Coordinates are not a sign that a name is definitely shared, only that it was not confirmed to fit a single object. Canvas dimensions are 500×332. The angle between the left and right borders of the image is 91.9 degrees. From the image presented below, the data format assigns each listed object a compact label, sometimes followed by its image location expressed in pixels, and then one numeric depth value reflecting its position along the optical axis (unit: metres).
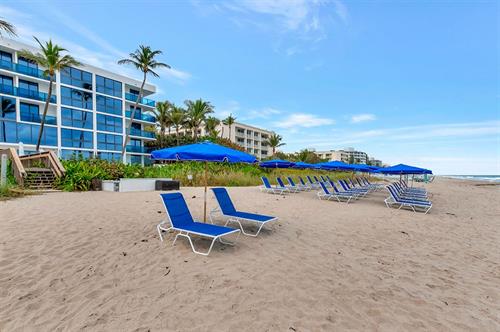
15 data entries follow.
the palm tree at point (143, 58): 25.84
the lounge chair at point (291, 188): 14.10
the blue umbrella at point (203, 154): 4.55
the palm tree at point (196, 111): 37.00
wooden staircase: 12.02
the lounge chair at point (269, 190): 13.34
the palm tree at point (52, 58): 20.58
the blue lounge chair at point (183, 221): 4.17
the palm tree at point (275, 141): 54.75
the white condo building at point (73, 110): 24.95
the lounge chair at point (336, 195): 11.04
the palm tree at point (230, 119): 48.88
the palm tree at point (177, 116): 38.44
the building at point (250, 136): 62.59
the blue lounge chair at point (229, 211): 5.44
